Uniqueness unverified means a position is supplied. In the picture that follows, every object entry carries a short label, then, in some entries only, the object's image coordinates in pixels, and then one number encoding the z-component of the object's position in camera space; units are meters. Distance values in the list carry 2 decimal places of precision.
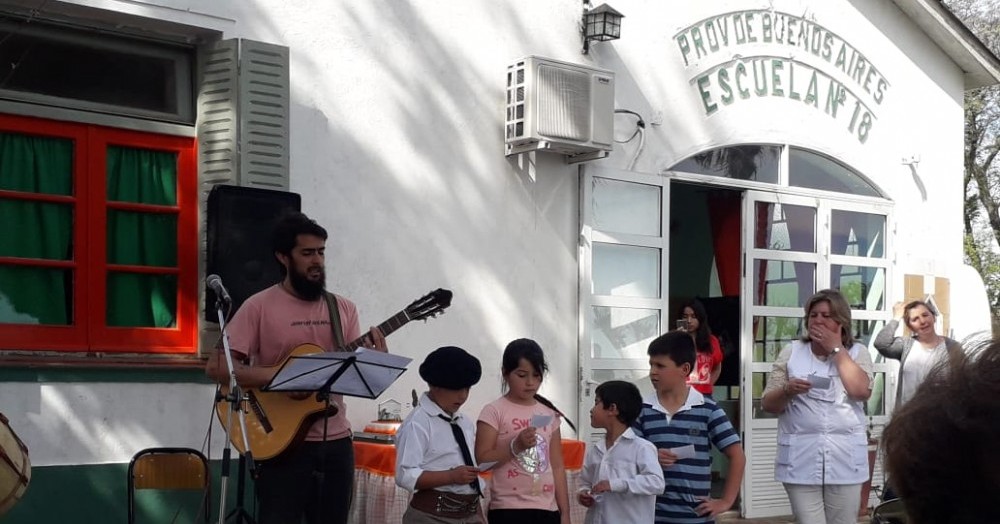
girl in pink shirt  5.70
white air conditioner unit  8.24
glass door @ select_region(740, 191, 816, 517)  9.98
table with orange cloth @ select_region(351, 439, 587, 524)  7.00
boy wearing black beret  5.33
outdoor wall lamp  8.80
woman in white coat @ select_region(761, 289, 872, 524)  6.34
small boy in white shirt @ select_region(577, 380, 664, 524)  5.49
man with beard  5.57
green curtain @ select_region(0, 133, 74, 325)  6.57
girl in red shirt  9.48
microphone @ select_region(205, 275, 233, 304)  5.60
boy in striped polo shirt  5.68
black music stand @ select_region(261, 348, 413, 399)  5.20
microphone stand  5.32
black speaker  6.82
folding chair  6.46
